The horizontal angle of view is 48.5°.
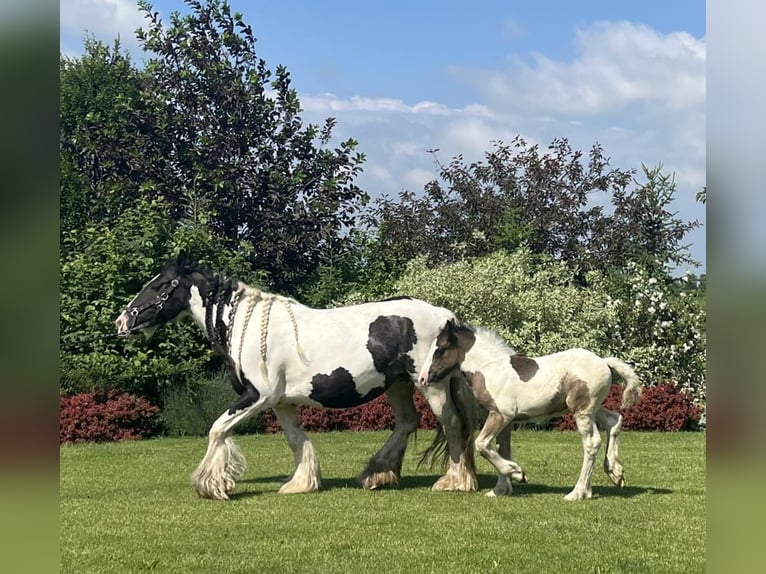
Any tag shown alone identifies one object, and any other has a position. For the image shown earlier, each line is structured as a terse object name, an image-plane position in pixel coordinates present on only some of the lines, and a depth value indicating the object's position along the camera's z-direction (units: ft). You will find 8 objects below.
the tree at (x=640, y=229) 84.33
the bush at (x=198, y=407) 50.67
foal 26.17
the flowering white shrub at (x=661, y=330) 59.98
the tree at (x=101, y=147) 78.23
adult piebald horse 28.04
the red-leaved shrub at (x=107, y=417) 47.27
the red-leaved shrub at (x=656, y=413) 54.60
